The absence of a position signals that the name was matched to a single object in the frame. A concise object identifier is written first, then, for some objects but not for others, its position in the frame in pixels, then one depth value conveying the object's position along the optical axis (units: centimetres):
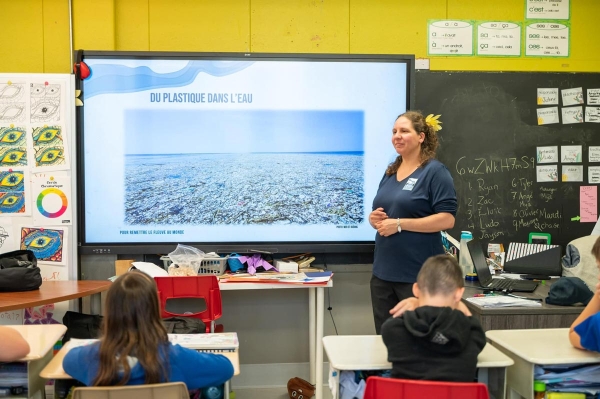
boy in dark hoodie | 197
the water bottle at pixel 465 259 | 390
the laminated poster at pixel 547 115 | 434
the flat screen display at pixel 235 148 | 397
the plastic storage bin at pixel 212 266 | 388
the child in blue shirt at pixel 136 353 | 191
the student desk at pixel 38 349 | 221
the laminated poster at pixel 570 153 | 437
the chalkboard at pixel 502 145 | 430
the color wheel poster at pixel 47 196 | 384
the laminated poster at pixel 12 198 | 383
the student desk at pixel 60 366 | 208
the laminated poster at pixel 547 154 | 435
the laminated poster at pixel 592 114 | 438
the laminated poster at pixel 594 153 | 439
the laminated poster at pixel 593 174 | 440
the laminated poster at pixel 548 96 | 434
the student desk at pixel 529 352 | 219
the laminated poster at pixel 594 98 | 438
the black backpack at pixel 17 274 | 334
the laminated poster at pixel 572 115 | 436
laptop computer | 345
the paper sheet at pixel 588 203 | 441
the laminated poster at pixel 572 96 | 436
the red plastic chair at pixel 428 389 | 184
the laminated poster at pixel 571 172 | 438
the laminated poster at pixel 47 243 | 384
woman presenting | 316
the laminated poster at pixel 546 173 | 436
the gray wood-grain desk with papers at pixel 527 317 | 298
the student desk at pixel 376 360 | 214
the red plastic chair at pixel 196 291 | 341
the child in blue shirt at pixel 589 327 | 219
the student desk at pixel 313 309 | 363
